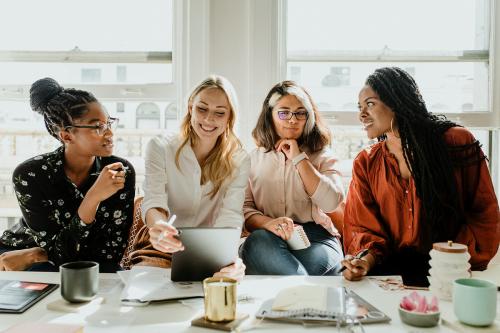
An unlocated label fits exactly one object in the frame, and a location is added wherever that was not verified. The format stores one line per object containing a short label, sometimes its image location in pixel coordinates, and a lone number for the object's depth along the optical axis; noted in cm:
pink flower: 115
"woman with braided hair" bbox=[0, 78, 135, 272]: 188
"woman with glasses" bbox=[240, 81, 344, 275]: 210
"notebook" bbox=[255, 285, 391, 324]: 116
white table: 114
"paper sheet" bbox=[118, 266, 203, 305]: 130
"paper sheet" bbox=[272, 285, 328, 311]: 122
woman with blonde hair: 207
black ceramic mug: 128
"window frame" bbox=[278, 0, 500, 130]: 262
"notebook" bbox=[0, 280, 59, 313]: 124
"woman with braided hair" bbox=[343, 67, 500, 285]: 189
